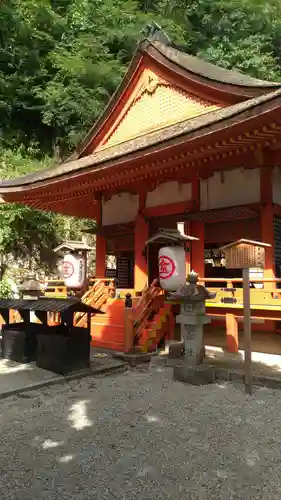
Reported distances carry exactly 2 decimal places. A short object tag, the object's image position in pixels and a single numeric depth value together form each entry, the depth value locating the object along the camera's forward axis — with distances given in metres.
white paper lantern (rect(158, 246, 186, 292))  7.47
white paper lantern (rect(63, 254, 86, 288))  9.77
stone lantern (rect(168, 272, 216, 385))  6.62
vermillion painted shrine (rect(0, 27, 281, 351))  8.15
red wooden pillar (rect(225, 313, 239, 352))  8.68
